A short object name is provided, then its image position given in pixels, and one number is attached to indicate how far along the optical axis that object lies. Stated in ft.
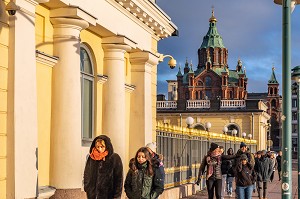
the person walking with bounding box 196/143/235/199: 50.31
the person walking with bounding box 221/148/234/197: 50.67
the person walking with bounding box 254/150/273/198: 62.95
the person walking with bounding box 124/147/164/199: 29.27
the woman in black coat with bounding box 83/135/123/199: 27.68
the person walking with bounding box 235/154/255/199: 47.83
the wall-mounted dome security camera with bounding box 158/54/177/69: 66.54
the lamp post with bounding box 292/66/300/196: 59.52
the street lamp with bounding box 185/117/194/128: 78.48
